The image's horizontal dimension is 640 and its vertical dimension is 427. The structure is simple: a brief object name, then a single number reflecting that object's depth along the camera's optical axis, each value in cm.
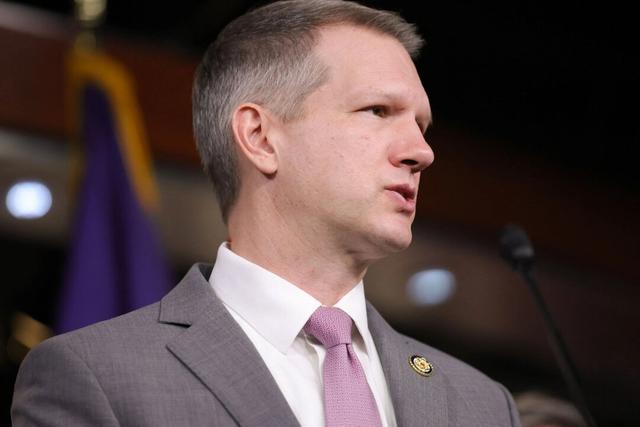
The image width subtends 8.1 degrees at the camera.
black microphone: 374
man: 359
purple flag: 444
